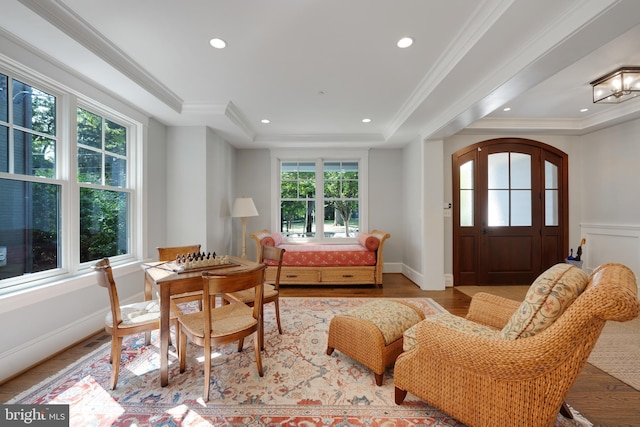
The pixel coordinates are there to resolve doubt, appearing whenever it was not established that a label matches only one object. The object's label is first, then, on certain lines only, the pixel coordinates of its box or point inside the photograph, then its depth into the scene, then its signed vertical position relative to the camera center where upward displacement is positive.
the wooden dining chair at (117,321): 1.68 -0.75
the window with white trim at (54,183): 2.01 +0.30
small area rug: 1.94 -1.21
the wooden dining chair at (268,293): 2.33 -0.75
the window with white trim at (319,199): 5.21 +0.30
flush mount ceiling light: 2.47 +1.31
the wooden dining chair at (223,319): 1.58 -0.76
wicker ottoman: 1.78 -0.87
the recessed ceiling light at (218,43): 2.05 +1.39
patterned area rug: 1.50 -1.19
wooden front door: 4.20 +0.02
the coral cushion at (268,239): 4.07 -0.41
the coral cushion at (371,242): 4.13 -0.46
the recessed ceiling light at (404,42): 2.02 +1.38
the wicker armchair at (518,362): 1.02 -0.70
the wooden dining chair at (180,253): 2.30 -0.43
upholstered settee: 4.11 -0.84
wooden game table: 1.68 -0.50
